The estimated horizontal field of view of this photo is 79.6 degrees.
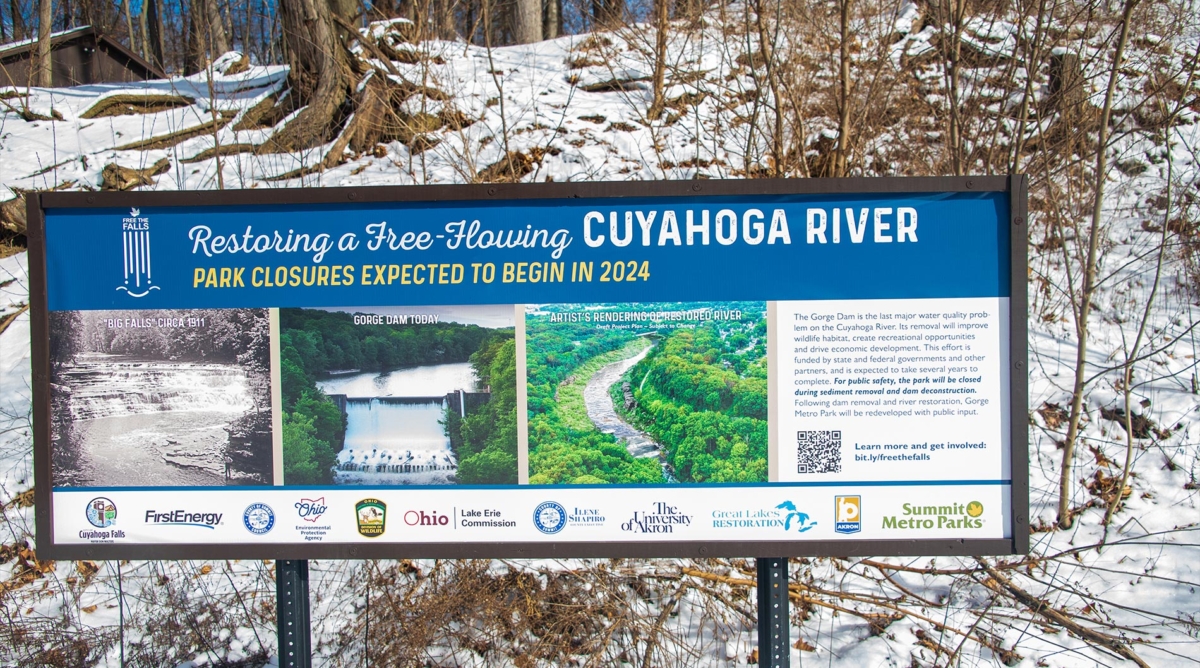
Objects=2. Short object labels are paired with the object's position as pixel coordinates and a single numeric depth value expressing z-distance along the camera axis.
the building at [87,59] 16.34
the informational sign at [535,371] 2.79
